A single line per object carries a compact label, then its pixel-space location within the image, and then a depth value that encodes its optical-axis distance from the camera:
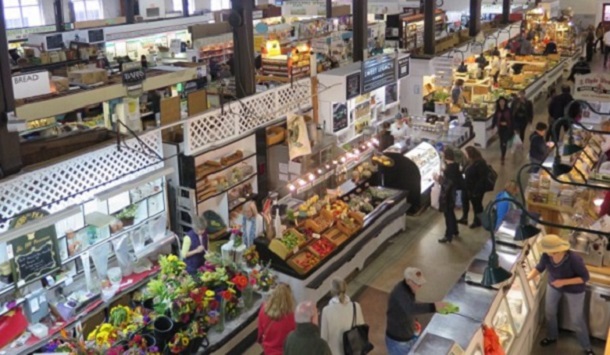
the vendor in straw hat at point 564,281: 6.74
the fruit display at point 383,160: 11.02
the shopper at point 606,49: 24.75
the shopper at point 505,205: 8.44
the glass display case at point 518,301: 6.75
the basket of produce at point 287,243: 8.01
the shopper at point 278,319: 6.00
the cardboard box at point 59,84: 10.37
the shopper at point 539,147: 11.62
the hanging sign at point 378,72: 11.06
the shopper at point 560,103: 14.10
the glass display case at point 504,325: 6.28
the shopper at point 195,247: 7.91
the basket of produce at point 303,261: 7.99
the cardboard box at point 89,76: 10.77
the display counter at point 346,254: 8.03
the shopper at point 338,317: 5.99
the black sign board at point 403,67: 12.29
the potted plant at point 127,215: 8.14
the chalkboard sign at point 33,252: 6.76
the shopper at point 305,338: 5.31
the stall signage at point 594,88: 13.88
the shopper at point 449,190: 9.98
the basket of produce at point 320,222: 8.66
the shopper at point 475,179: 10.25
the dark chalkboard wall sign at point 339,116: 10.84
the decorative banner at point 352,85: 10.48
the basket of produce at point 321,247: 8.35
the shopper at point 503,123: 13.61
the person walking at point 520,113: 14.16
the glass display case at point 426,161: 11.30
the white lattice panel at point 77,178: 6.62
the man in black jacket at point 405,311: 5.90
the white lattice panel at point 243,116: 8.53
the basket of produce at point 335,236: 8.70
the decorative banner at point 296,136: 9.75
